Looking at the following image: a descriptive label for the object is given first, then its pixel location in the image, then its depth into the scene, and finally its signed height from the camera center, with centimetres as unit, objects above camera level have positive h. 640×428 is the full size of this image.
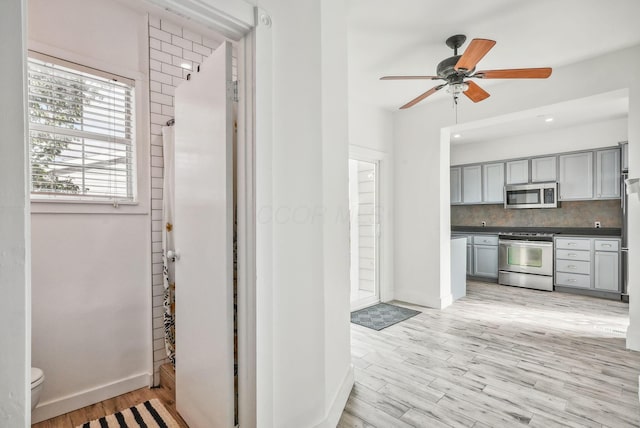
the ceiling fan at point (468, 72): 219 +110
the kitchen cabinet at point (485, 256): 571 -80
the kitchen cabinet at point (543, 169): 536 +73
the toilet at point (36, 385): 171 -92
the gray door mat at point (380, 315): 364 -126
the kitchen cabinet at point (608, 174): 471 +57
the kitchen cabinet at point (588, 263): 457 -77
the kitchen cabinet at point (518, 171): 564 +73
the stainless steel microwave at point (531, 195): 533 +29
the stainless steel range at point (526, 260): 514 -79
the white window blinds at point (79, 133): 199 +55
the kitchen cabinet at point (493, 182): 593 +57
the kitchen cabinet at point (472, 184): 621 +56
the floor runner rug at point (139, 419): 192 -127
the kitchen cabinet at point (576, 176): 499 +57
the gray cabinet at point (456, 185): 650 +57
